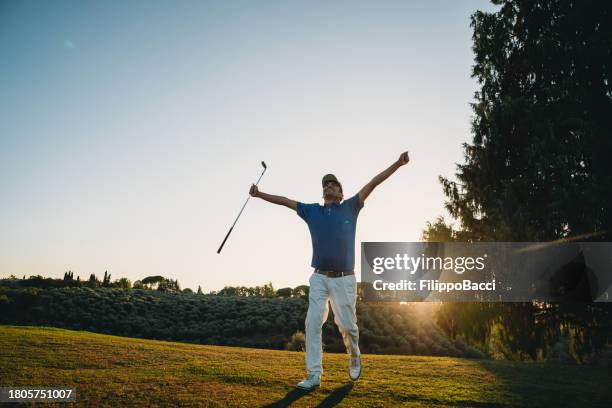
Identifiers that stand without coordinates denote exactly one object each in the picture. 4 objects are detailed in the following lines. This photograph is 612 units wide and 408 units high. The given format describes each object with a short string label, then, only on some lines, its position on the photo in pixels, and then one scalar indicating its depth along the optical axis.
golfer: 5.72
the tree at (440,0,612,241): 14.31
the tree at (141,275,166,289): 35.60
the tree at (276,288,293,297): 32.13
